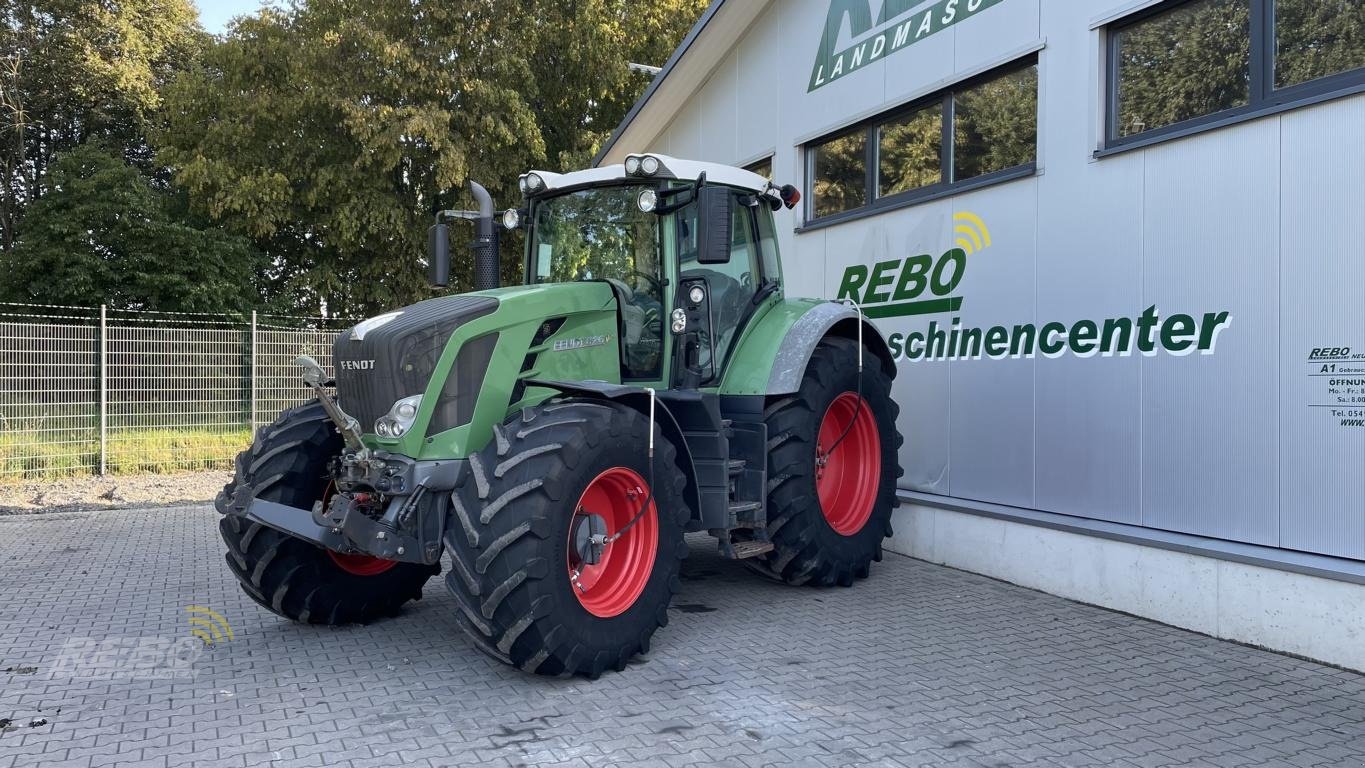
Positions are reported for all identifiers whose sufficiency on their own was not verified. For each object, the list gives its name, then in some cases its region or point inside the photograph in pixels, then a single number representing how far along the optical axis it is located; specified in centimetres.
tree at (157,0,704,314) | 1712
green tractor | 422
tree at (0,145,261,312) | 1847
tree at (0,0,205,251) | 2011
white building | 475
